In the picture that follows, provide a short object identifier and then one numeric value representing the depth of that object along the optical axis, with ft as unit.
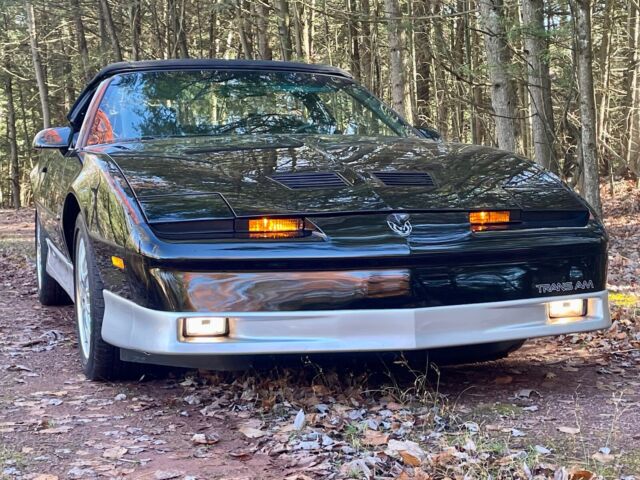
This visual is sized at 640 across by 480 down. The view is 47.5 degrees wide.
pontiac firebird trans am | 9.52
